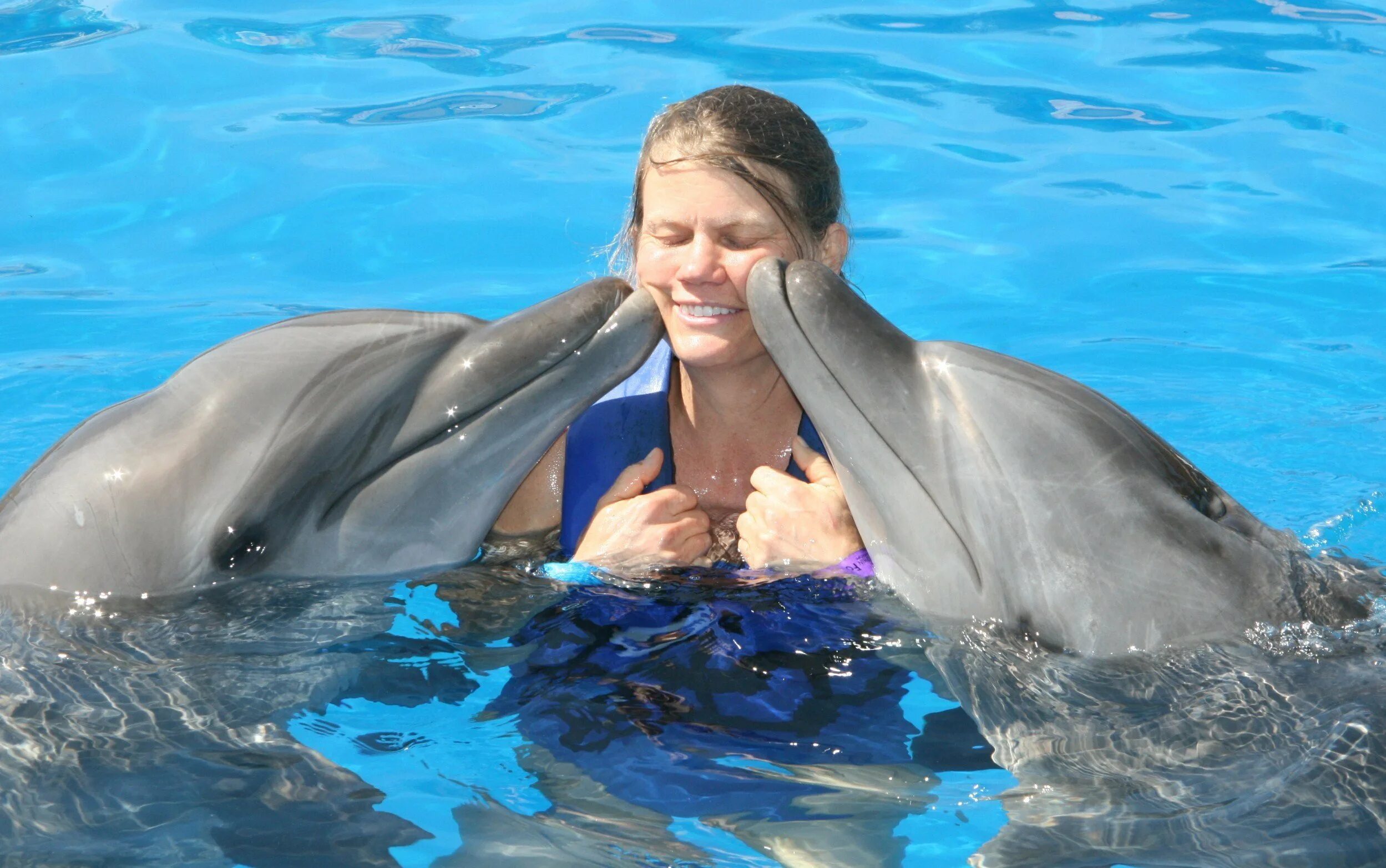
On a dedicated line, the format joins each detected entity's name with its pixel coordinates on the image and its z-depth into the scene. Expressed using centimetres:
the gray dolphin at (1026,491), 384
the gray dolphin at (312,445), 414
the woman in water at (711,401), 475
